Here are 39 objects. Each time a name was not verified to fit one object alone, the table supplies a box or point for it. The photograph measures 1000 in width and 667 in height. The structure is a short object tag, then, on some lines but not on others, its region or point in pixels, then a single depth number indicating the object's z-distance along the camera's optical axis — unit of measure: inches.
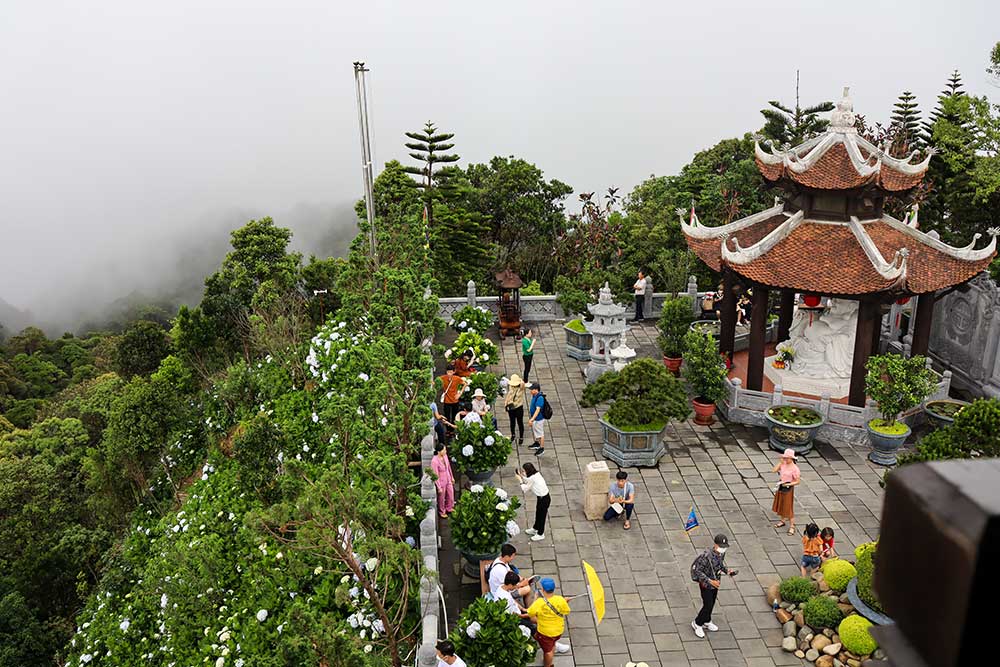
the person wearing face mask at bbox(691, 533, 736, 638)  379.2
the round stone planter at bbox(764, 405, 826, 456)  572.7
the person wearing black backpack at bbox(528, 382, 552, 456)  554.6
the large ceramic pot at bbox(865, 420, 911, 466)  562.6
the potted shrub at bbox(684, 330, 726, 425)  613.6
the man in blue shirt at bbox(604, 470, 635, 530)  472.1
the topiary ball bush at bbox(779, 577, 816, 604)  406.6
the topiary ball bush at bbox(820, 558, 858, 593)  406.6
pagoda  586.2
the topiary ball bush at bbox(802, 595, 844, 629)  389.7
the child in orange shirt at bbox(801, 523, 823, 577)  426.9
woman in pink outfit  451.5
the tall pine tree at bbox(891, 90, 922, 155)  1011.3
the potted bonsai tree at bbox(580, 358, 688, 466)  553.3
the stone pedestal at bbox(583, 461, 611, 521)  486.0
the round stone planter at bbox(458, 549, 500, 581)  421.5
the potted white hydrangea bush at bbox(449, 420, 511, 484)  490.6
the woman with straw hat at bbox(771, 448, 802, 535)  470.0
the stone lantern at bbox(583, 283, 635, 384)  677.9
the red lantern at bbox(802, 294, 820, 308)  623.5
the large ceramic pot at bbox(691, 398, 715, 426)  627.8
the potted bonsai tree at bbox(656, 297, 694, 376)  698.2
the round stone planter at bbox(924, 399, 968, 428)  598.9
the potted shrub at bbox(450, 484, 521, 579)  410.0
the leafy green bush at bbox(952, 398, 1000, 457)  398.6
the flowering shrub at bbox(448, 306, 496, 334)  708.7
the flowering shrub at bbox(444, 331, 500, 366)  628.4
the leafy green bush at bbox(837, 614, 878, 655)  364.8
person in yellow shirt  358.0
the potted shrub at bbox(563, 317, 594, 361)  765.9
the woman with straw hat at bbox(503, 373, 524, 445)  568.7
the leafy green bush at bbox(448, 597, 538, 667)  333.4
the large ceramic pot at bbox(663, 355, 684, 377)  721.0
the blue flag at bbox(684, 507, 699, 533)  434.0
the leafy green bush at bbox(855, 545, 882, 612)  383.2
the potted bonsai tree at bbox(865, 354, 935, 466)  553.0
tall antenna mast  712.4
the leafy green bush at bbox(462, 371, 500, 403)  555.5
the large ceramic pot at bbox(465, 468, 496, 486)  509.4
